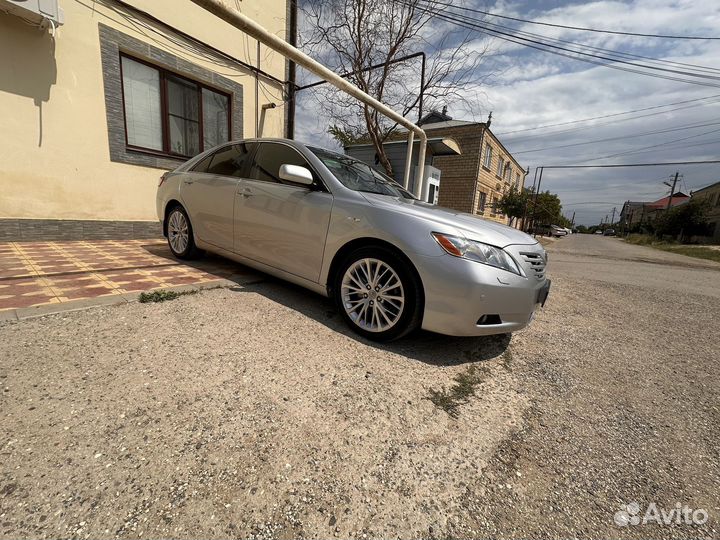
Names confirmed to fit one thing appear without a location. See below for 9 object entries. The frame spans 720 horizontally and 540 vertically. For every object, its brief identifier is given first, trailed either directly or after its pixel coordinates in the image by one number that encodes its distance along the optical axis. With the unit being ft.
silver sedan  7.23
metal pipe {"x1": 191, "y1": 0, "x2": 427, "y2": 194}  11.70
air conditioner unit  13.05
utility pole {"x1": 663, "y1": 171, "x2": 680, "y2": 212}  150.21
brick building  57.50
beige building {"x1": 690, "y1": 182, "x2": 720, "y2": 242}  113.60
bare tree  28.84
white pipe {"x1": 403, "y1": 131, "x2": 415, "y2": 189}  26.91
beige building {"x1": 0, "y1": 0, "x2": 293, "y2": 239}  14.78
